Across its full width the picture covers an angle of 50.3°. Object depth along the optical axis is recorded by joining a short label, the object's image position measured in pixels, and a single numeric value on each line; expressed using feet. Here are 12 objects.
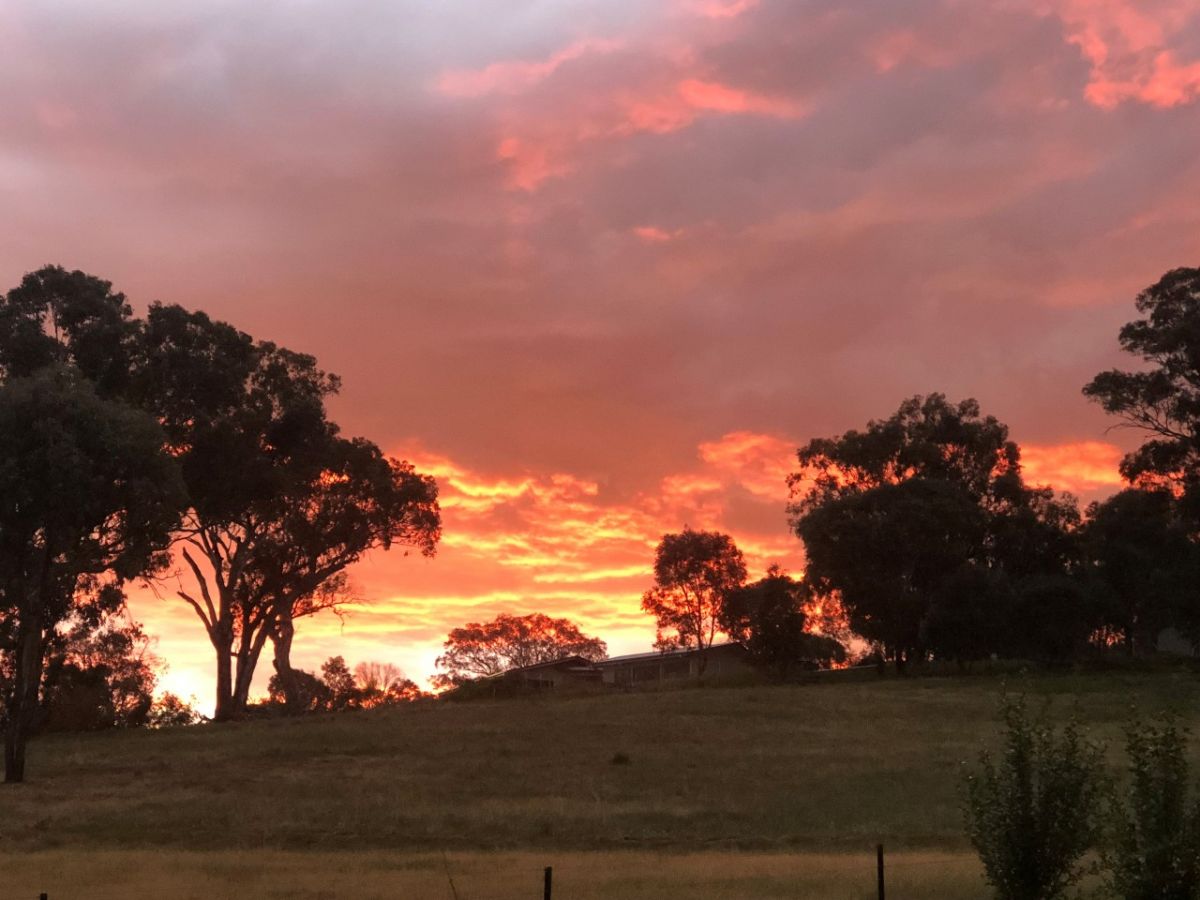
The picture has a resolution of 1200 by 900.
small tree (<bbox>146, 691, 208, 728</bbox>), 268.00
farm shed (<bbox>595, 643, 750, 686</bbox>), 375.25
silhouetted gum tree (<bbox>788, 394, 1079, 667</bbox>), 261.85
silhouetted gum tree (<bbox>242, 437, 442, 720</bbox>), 246.06
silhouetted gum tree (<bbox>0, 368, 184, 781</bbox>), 145.28
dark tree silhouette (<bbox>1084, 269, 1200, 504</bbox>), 231.71
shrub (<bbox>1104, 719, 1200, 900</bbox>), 53.31
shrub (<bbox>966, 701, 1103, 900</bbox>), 57.06
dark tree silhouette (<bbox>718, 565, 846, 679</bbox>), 277.64
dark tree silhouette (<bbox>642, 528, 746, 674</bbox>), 372.99
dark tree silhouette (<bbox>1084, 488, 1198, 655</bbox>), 265.75
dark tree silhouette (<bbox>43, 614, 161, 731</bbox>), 215.31
